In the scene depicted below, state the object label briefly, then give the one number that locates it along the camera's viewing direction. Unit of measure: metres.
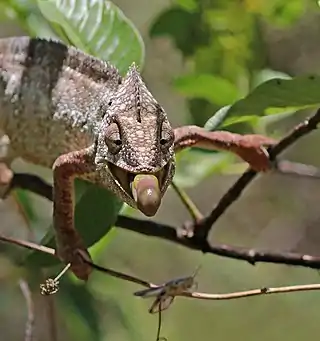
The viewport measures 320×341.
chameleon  2.24
